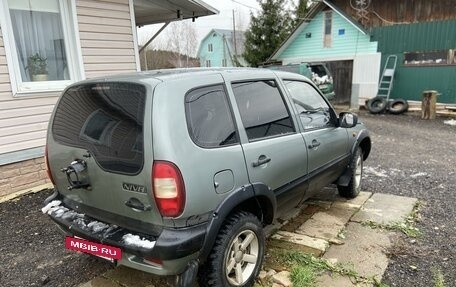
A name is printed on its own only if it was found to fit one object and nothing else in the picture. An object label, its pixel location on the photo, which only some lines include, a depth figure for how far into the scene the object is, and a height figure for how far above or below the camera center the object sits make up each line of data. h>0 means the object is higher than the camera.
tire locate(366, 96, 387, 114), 13.91 -1.82
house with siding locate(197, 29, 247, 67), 43.95 +2.38
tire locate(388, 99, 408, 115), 13.36 -1.84
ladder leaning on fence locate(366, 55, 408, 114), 13.61 -1.57
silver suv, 2.16 -0.70
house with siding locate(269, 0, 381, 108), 15.12 +0.48
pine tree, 20.31 +1.86
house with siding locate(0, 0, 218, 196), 5.02 +0.15
